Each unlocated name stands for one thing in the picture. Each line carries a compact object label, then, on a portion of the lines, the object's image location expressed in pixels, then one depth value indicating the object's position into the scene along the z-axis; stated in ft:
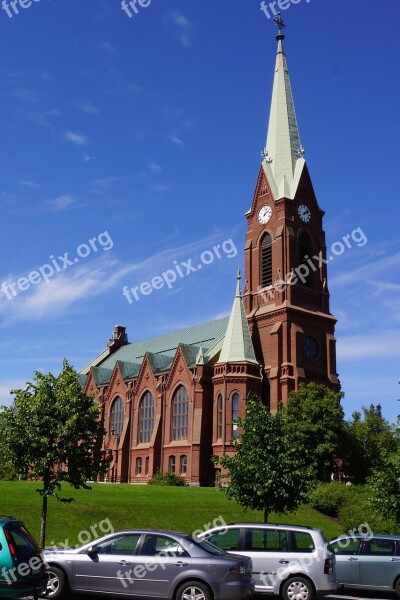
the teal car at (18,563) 39.65
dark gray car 43.47
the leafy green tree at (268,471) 82.48
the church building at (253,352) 190.19
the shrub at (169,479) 182.19
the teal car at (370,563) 57.47
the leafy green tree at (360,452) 169.11
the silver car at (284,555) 49.65
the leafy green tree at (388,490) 80.43
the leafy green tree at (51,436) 73.00
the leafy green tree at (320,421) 161.48
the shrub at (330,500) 127.65
